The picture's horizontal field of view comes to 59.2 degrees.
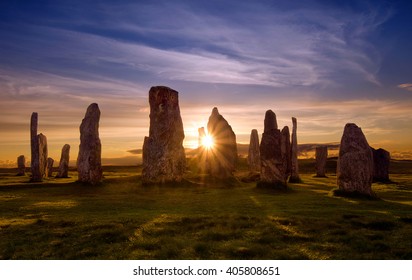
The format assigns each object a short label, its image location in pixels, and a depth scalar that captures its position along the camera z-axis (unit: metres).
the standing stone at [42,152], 37.11
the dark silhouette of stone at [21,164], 50.91
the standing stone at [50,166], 47.03
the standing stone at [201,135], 51.90
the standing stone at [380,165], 39.31
